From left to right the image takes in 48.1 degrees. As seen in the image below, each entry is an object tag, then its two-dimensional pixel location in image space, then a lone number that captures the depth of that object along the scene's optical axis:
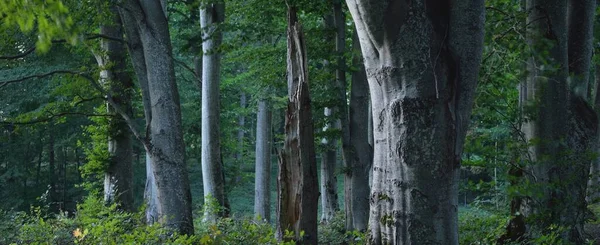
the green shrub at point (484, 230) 8.70
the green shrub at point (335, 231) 15.30
